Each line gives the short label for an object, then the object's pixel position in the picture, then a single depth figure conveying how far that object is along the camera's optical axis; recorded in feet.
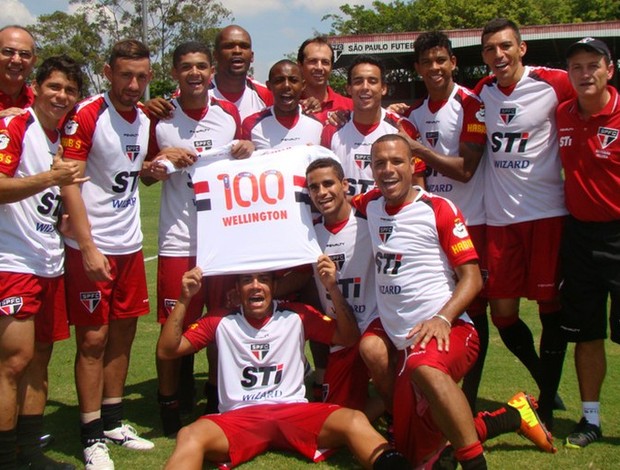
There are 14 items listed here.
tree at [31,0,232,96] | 162.50
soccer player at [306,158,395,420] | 15.65
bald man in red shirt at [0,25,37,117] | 15.52
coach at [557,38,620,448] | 15.24
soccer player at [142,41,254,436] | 16.80
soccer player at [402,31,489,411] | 17.08
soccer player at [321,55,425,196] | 16.97
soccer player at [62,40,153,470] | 15.16
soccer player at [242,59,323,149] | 17.66
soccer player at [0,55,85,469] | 13.55
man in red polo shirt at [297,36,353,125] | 20.71
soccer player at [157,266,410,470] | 14.14
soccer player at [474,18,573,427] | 16.60
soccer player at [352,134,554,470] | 13.74
